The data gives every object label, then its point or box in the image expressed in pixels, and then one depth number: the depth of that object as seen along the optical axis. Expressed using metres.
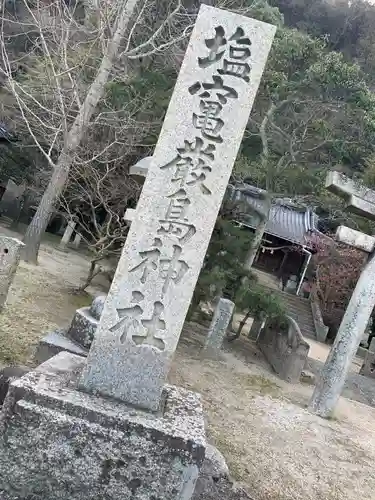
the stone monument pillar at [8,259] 6.98
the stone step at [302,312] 21.00
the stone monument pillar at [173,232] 2.92
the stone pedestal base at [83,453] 2.62
